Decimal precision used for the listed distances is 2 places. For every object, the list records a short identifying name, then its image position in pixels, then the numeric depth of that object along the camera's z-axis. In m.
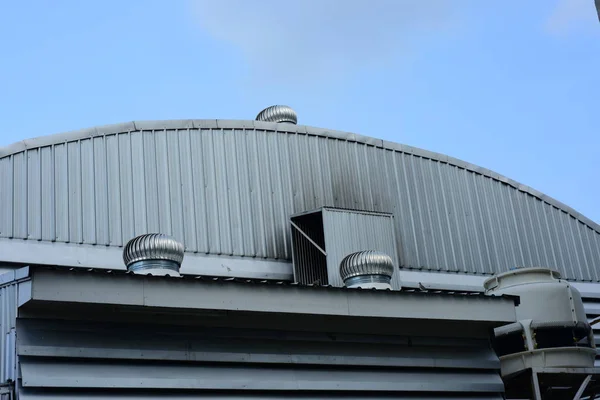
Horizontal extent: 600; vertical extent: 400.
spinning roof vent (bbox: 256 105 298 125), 23.84
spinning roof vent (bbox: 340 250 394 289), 17.42
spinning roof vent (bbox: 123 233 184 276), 15.21
